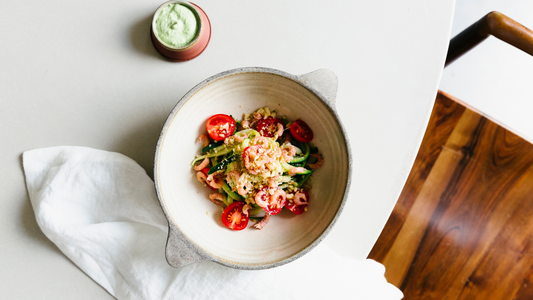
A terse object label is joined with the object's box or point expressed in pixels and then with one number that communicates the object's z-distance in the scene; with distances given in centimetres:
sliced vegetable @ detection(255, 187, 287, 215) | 67
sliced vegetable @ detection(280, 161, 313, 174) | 68
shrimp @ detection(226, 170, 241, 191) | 67
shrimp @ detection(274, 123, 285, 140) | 69
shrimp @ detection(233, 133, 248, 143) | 68
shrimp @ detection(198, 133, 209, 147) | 70
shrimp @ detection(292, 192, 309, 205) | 69
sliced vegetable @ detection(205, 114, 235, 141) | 69
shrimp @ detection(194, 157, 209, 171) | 70
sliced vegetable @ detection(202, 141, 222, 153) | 70
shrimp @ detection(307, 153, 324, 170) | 70
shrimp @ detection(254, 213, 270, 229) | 69
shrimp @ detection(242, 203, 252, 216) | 69
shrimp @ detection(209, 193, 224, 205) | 70
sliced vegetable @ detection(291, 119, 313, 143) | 70
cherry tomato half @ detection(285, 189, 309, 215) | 69
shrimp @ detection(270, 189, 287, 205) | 67
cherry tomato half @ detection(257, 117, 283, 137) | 70
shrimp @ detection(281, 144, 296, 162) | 68
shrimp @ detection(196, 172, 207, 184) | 69
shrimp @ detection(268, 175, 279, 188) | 67
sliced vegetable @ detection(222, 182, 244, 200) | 69
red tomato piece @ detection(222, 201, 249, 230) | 69
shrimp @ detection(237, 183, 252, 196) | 67
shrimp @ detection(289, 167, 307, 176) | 68
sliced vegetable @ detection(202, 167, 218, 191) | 70
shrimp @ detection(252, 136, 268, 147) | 67
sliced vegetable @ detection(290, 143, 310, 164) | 69
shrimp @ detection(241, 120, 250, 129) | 70
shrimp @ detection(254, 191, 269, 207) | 67
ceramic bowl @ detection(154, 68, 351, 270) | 65
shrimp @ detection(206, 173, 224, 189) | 69
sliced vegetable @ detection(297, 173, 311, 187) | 70
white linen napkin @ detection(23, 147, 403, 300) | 71
